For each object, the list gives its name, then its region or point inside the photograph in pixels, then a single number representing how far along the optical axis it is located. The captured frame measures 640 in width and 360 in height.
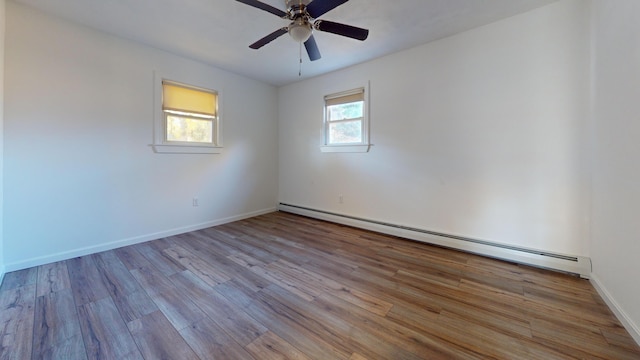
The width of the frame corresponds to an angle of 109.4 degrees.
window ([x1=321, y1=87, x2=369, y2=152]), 3.65
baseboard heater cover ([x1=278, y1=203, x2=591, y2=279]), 2.18
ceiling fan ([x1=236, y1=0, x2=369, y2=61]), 1.76
